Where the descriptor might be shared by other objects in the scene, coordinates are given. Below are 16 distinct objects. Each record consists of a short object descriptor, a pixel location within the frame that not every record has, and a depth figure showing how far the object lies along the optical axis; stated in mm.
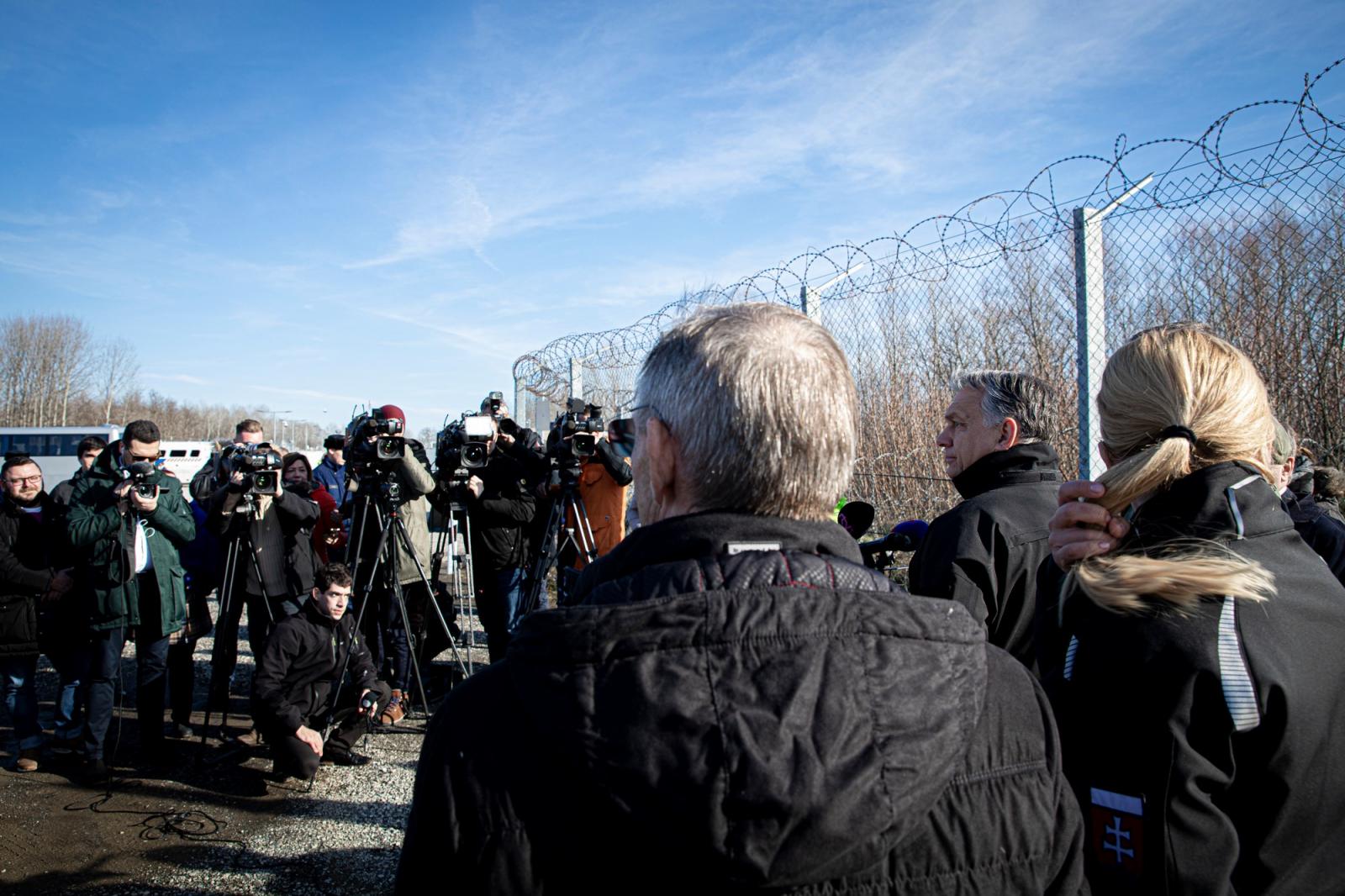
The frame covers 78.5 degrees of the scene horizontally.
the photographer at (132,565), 4371
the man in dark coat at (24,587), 4465
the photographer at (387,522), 4801
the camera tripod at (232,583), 4801
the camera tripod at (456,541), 5367
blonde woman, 1187
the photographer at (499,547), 5609
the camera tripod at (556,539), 5074
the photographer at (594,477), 5078
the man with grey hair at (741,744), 792
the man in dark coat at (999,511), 2262
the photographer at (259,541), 4707
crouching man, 4195
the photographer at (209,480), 4809
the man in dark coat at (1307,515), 2555
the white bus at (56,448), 28328
